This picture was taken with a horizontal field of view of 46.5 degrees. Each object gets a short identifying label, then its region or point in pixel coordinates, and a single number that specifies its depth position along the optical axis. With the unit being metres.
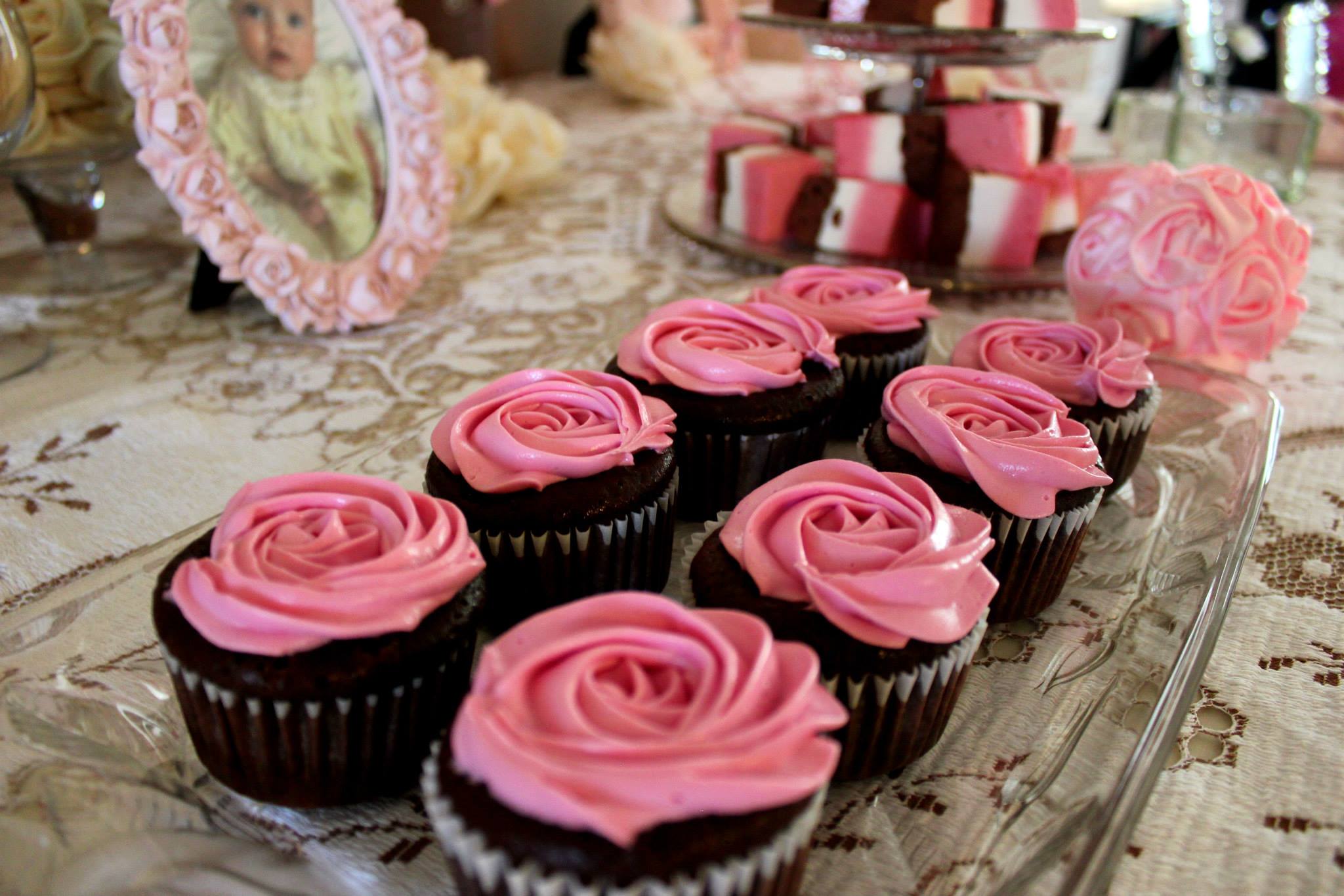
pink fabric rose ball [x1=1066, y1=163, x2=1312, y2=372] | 0.51
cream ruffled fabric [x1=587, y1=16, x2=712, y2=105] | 1.12
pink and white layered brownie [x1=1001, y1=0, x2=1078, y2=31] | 0.65
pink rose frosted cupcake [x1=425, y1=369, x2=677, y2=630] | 0.41
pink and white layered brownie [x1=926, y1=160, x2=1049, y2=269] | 0.63
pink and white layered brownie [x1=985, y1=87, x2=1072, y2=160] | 0.65
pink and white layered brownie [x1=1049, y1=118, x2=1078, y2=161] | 0.71
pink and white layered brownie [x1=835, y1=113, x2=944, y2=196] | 0.63
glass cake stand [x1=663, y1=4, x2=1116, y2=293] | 0.63
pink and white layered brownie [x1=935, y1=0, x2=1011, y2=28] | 0.64
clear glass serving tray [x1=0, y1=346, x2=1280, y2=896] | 0.34
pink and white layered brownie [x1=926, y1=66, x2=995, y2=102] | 0.72
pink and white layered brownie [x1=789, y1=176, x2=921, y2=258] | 0.64
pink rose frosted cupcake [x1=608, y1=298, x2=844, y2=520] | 0.46
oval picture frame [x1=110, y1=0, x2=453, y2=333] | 0.52
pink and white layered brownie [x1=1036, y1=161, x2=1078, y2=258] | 0.64
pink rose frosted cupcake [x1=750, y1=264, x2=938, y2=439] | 0.51
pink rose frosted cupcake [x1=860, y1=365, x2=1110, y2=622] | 0.41
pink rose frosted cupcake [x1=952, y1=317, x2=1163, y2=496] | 0.46
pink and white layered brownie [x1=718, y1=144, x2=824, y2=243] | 0.66
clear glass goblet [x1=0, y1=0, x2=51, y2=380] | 0.49
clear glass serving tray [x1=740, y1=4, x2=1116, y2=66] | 0.63
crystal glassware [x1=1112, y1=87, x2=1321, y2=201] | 0.77
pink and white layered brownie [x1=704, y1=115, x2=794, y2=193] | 0.70
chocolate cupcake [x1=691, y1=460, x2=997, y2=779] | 0.36
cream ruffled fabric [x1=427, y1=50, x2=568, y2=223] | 0.73
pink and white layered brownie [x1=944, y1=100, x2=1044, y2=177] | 0.62
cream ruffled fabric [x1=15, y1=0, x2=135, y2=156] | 0.55
